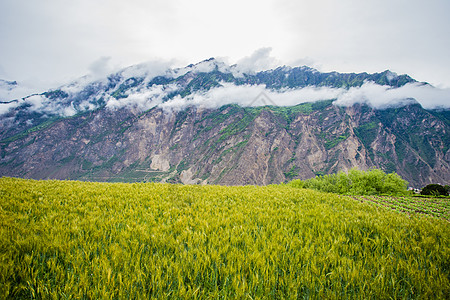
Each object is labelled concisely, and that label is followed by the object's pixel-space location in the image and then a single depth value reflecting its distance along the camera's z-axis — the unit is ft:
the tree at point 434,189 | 141.08
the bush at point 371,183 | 133.80
